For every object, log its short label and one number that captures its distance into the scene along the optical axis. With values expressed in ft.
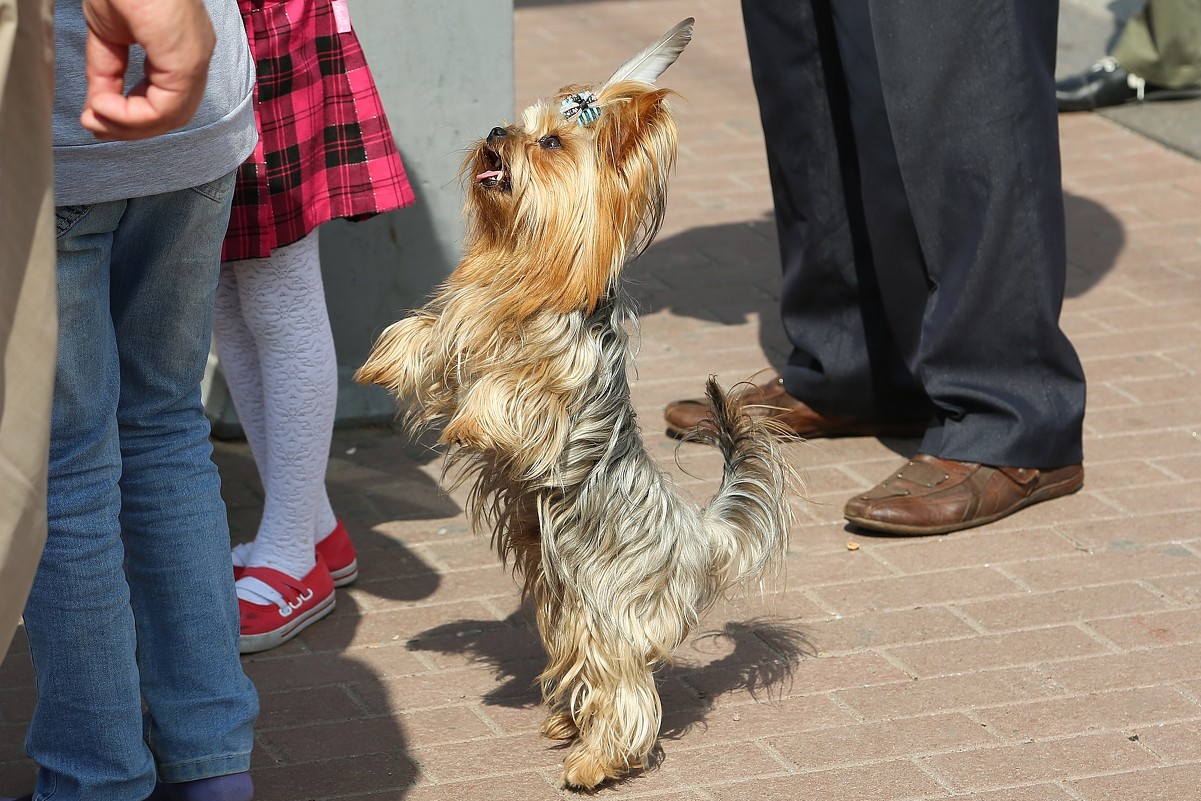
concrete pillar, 14.17
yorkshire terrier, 8.35
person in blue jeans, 7.30
